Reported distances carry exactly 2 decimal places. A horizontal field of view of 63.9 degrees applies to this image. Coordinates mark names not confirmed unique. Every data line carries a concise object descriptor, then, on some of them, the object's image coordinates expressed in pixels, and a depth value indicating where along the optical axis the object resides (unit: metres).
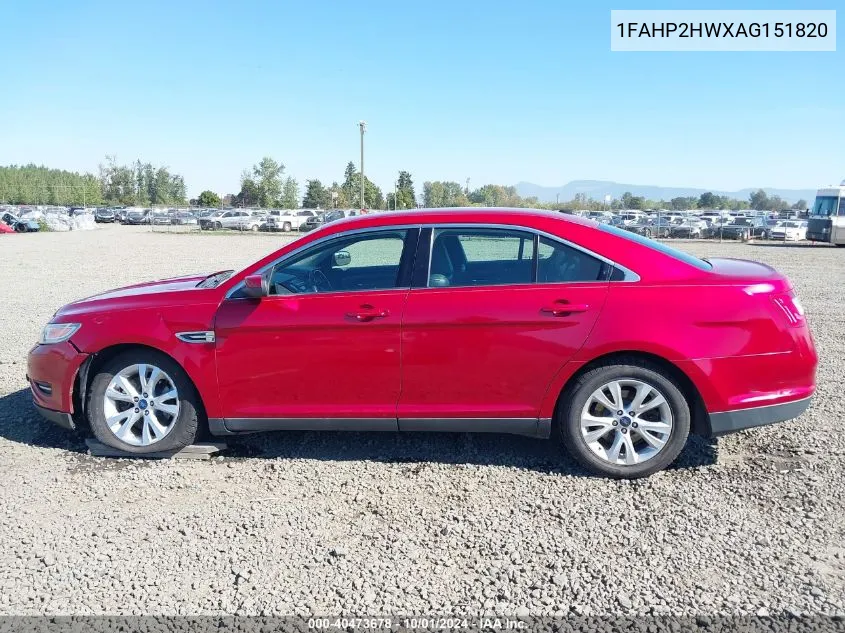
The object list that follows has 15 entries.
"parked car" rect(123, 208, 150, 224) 66.00
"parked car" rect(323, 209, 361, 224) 49.29
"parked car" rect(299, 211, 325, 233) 49.47
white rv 29.52
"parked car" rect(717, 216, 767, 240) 36.59
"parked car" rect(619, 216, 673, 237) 38.75
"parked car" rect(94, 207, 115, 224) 72.44
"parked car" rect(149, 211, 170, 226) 61.69
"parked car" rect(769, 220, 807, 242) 35.56
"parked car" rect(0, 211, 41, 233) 45.72
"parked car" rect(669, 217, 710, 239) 38.97
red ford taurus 4.10
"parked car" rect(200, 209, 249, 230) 51.25
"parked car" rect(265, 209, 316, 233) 50.78
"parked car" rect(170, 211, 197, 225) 60.38
